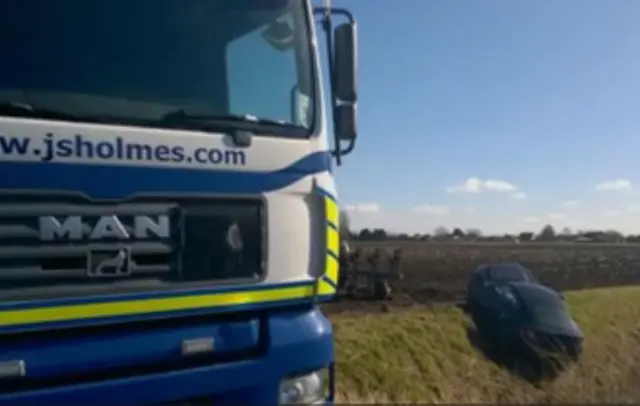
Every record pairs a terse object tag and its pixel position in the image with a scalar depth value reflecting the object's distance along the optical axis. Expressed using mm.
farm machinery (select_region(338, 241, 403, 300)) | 16719
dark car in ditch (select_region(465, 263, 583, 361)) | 12445
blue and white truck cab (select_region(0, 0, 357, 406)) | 2920
